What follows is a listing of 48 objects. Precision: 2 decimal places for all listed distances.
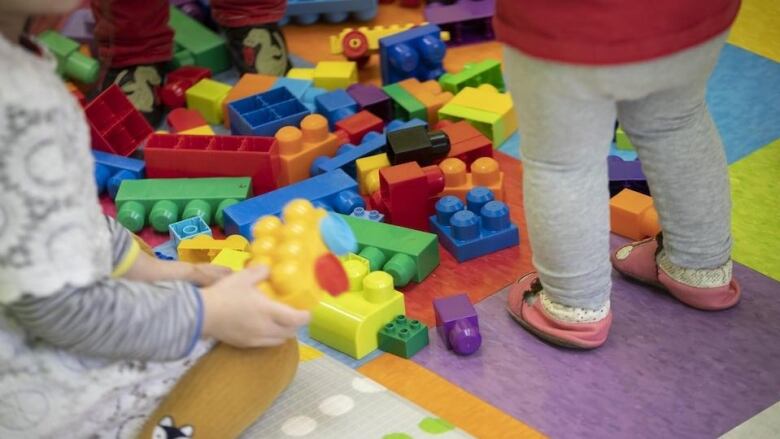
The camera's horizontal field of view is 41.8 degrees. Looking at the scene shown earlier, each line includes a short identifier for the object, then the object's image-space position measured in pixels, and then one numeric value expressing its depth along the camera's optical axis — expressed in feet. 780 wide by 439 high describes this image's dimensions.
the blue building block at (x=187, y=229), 4.58
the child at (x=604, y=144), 3.23
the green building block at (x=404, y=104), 5.39
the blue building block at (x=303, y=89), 5.68
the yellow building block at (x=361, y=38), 6.09
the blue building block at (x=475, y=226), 4.46
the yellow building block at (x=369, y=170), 4.86
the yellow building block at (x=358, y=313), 3.94
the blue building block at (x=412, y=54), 5.74
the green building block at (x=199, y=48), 6.24
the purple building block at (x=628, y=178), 4.67
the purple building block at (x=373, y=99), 5.52
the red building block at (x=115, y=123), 5.23
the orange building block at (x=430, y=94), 5.44
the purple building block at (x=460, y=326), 3.89
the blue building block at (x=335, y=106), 5.47
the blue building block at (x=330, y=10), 6.55
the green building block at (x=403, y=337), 3.92
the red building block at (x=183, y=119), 5.60
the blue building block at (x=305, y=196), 4.62
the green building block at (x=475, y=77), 5.65
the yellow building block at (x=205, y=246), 4.39
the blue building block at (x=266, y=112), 5.22
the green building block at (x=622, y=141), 5.14
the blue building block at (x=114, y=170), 5.09
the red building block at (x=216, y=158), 4.93
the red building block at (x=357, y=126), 5.27
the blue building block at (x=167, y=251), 4.57
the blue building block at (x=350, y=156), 5.01
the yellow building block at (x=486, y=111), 5.26
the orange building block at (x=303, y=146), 5.03
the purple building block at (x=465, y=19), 6.35
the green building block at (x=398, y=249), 4.26
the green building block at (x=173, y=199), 4.79
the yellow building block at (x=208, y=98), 5.73
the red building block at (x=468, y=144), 4.91
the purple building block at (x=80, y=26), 6.57
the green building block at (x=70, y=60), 5.97
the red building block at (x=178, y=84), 5.85
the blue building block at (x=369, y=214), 4.64
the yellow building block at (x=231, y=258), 4.19
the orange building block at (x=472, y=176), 4.70
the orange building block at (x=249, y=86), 5.67
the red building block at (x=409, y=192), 4.52
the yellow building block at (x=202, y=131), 5.48
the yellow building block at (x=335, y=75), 5.85
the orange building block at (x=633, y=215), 4.43
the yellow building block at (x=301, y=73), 5.95
